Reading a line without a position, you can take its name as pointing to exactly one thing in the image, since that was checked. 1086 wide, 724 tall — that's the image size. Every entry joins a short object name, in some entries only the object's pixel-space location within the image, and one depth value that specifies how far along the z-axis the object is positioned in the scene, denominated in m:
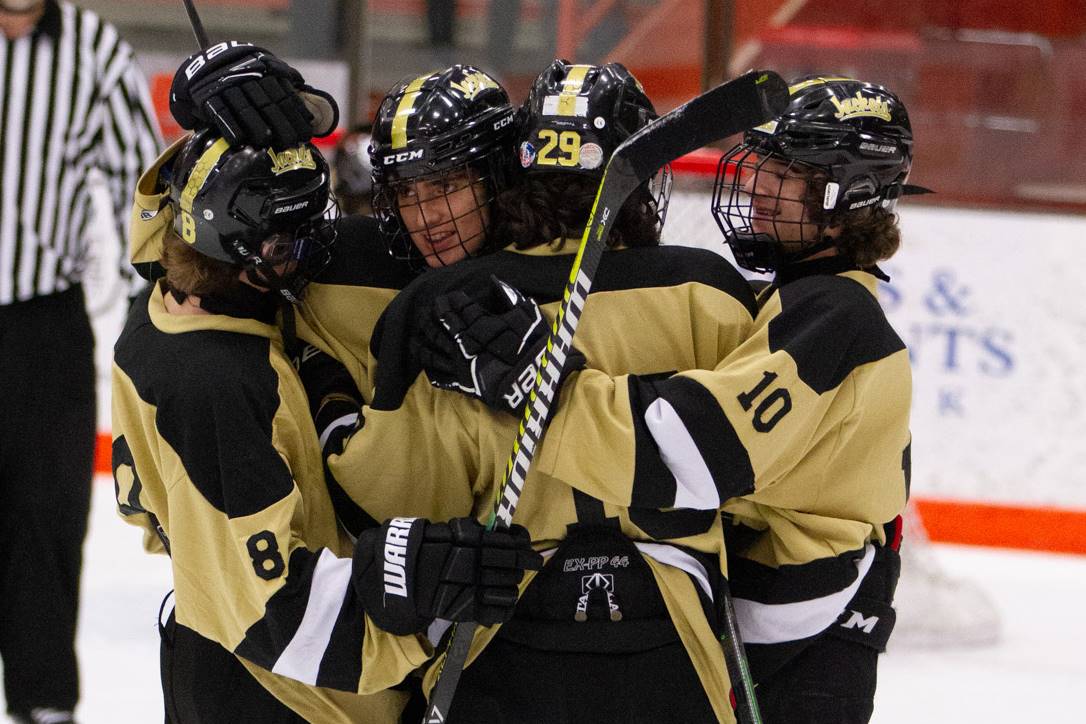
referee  15.46
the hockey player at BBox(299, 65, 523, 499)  13.52
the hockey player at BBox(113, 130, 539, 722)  13.24
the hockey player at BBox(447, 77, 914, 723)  13.21
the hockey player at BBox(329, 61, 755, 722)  13.34
